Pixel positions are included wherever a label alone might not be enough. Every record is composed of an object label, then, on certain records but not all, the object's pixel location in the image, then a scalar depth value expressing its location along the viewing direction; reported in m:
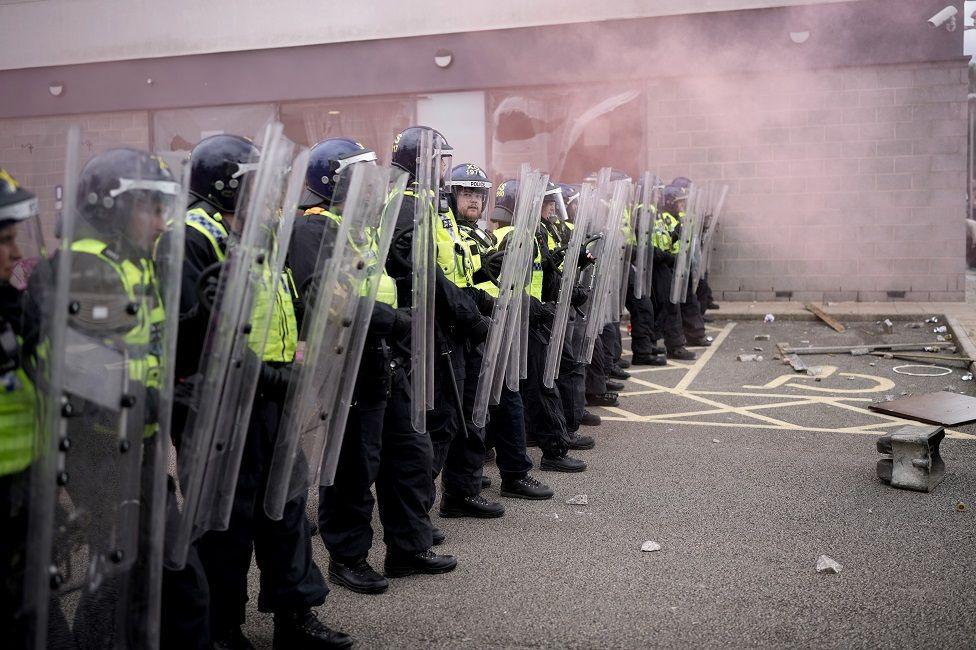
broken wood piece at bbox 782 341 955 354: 10.09
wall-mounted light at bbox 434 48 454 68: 14.43
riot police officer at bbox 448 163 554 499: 5.48
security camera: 12.41
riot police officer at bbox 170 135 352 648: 3.24
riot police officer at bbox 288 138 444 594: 4.02
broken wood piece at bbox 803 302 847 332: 11.76
